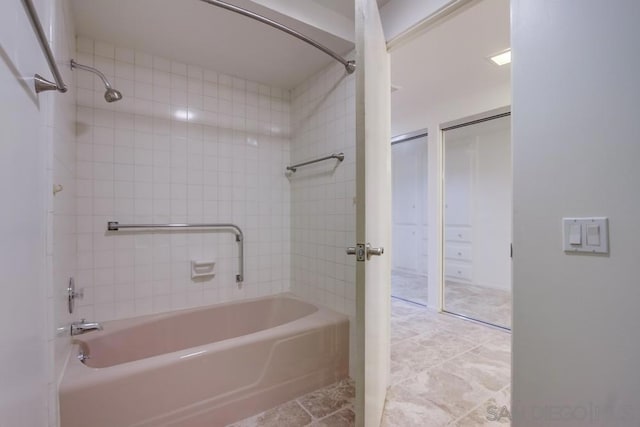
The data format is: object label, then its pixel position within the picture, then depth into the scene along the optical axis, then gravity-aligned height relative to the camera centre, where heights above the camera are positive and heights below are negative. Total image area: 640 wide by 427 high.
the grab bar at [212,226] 1.86 -0.08
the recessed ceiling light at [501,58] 2.15 +1.23
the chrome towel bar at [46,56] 0.72 +0.49
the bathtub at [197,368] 1.20 -0.81
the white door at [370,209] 1.07 +0.02
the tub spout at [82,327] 1.38 -0.56
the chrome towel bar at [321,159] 2.00 +0.42
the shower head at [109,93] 1.50 +0.66
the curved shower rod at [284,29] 1.32 +0.98
